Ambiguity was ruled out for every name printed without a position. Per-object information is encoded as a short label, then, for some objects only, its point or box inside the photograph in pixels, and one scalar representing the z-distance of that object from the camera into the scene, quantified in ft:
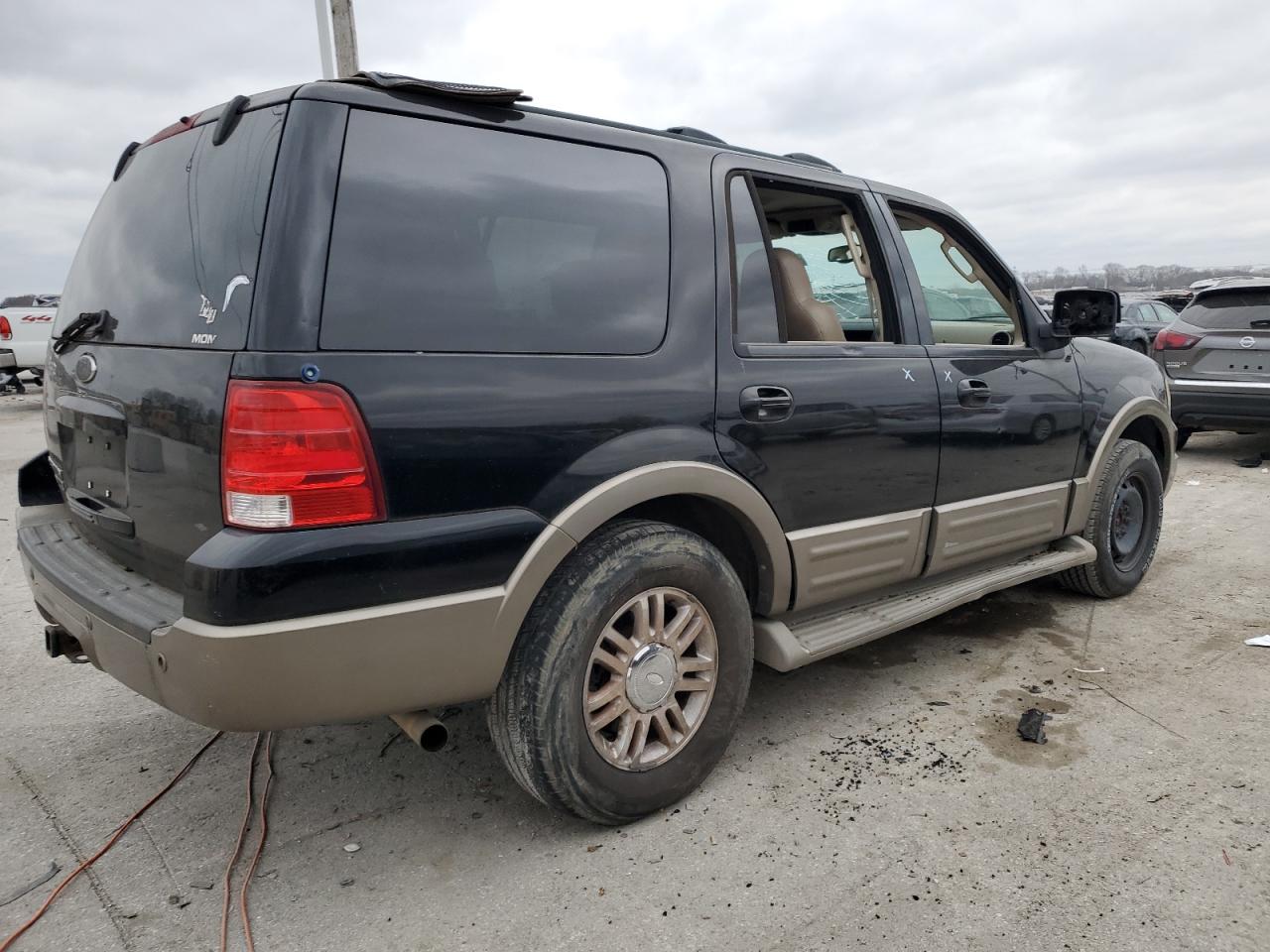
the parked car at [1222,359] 27.12
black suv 6.63
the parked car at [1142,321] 44.24
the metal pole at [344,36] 28.86
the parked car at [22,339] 52.75
